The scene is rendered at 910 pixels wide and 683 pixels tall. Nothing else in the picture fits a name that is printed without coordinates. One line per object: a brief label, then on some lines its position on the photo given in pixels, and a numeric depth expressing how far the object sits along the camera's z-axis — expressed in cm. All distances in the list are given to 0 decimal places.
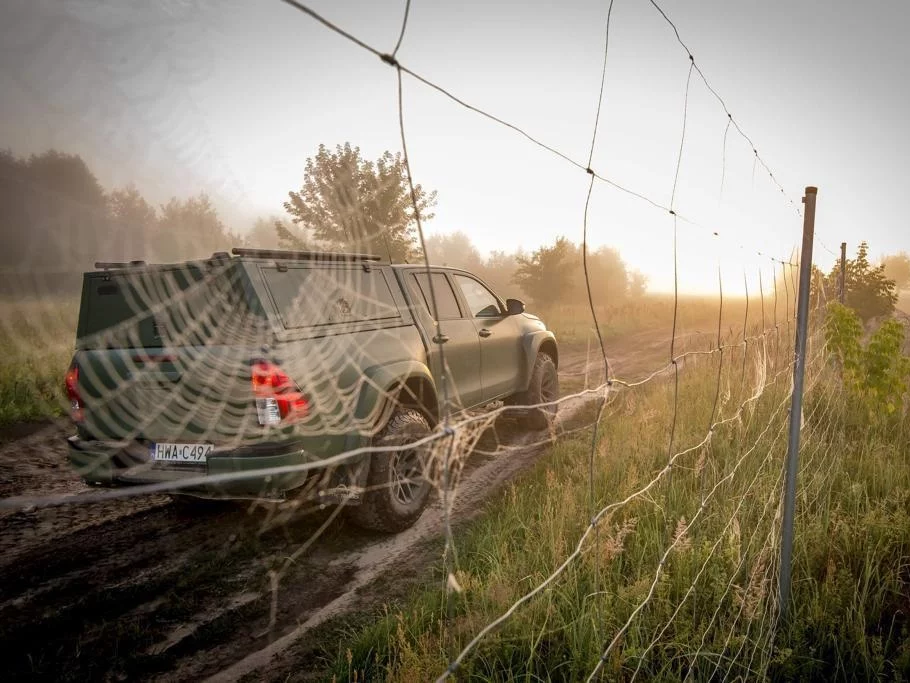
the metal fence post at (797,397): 238
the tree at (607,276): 3340
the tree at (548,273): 2083
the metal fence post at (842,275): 750
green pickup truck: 288
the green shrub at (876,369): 475
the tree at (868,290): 1573
